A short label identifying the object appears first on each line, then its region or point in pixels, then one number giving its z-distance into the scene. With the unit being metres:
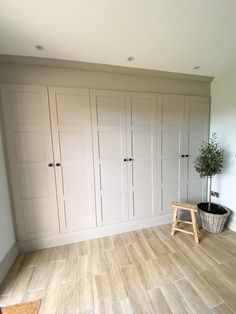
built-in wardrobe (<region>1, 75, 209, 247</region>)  1.86
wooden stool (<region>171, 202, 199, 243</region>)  2.07
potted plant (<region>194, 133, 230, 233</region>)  2.19
